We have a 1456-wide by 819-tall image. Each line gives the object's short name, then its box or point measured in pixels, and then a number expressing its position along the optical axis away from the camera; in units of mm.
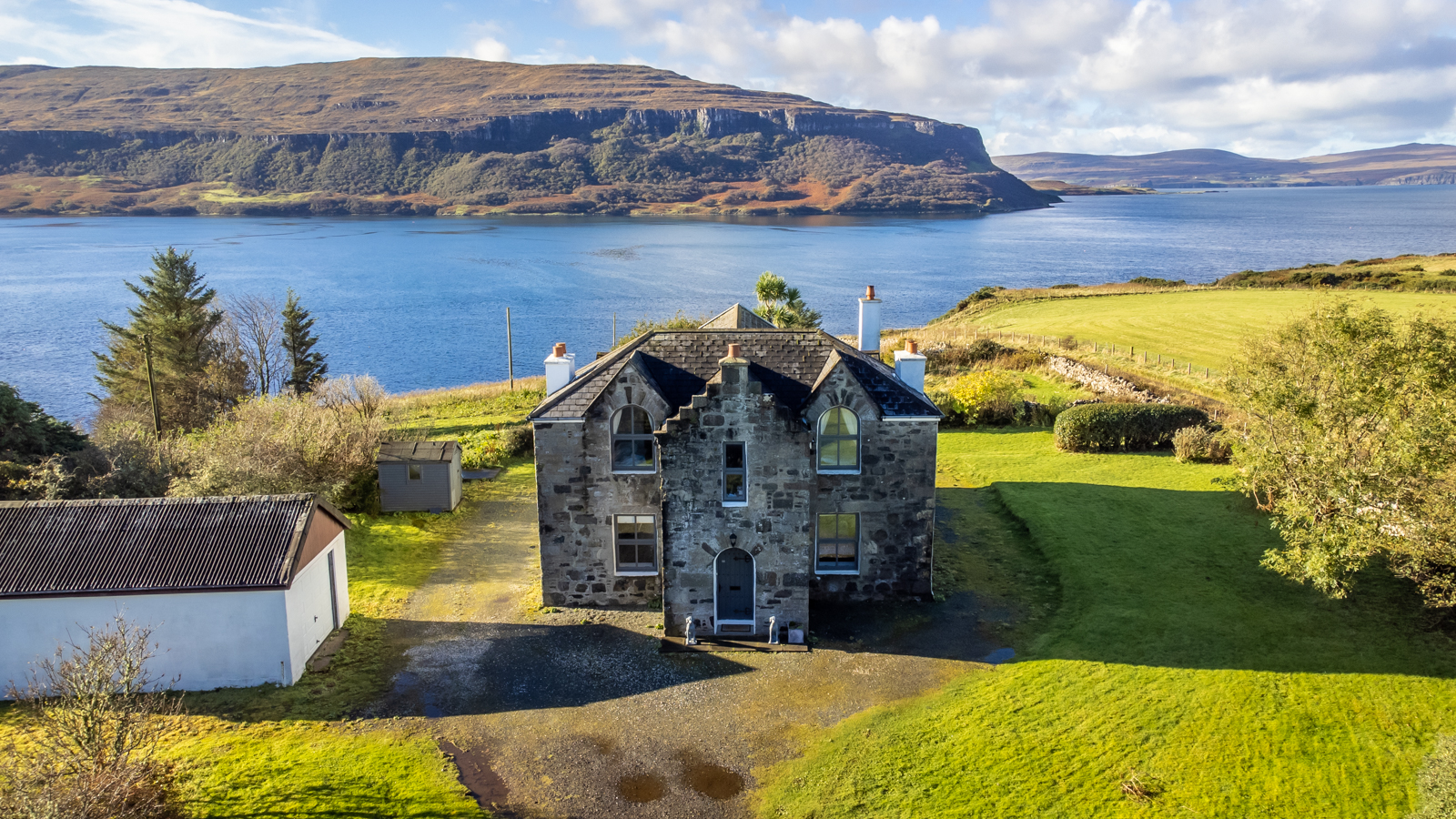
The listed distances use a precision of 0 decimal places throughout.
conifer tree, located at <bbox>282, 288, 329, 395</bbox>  51500
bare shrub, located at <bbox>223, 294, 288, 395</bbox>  54312
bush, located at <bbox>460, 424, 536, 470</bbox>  34656
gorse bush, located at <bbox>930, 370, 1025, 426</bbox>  39750
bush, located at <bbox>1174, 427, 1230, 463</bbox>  31859
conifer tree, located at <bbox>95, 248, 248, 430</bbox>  44844
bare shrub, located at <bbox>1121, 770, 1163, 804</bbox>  14055
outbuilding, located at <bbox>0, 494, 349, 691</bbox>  17047
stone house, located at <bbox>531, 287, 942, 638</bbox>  18594
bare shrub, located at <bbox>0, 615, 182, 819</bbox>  11422
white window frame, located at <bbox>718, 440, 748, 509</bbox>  18656
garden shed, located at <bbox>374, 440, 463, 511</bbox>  28875
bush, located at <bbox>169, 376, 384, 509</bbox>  25812
